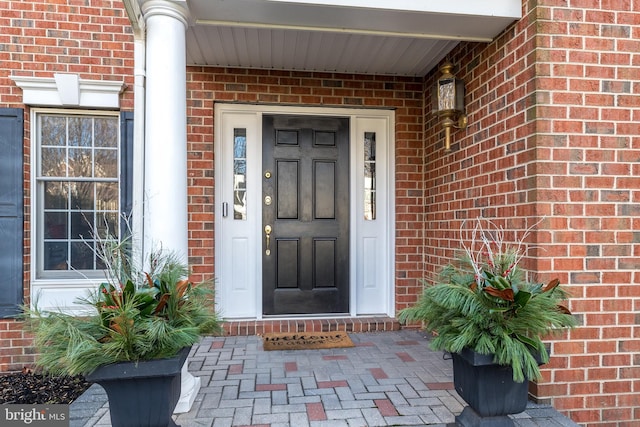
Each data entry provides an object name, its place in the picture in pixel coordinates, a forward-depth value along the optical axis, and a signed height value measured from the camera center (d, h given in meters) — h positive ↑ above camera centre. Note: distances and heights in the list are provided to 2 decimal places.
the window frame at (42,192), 3.15 +0.25
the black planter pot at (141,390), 1.40 -0.66
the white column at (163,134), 1.97 +0.47
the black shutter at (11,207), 3.02 +0.12
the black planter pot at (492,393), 1.61 -0.77
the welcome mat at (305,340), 2.95 -1.00
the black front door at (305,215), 3.45 +0.05
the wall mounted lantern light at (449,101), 2.80 +0.91
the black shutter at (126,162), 3.14 +0.51
